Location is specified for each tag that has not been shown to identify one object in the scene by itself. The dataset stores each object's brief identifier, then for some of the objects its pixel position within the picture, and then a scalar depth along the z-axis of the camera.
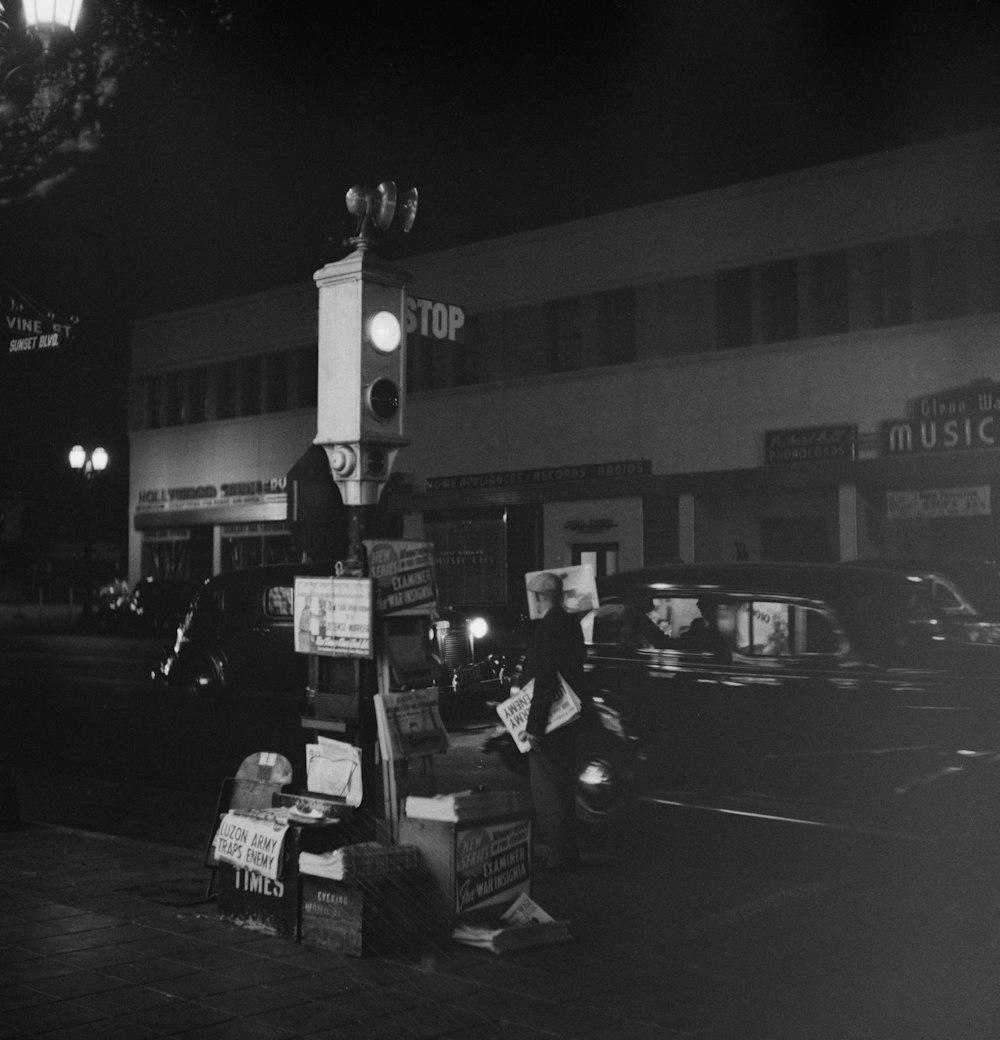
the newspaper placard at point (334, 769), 6.87
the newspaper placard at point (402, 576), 6.88
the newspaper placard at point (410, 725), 6.80
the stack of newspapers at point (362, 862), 6.22
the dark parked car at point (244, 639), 17.42
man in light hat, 8.18
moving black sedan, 8.01
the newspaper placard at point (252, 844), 6.57
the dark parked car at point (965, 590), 9.10
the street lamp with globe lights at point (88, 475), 36.72
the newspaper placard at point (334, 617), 6.80
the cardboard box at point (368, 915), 6.18
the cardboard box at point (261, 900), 6.50
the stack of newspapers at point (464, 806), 6.50
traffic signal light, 6.90
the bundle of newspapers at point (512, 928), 6.26
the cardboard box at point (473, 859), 6.42
